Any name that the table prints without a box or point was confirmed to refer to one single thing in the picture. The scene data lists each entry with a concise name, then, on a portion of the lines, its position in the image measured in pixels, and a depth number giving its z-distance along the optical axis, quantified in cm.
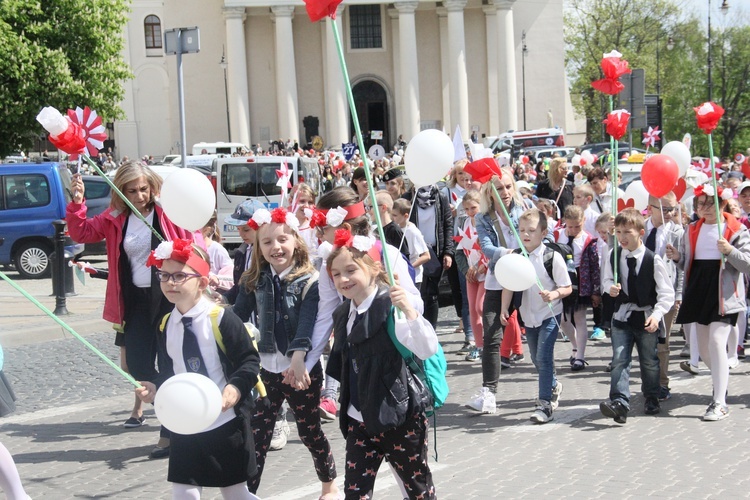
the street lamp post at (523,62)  6444
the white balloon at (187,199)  575
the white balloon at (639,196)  1021
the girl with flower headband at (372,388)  480
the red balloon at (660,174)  823
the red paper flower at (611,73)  872
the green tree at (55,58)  3025
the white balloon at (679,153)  917
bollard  1375
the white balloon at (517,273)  691
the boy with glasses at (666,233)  942
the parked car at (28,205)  1805
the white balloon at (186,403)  412
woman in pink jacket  680
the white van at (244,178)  2383
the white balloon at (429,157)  551
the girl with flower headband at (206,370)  462
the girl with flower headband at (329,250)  542
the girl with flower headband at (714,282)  787
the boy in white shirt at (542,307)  781
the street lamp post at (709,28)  4024
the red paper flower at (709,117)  843
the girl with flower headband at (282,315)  564
